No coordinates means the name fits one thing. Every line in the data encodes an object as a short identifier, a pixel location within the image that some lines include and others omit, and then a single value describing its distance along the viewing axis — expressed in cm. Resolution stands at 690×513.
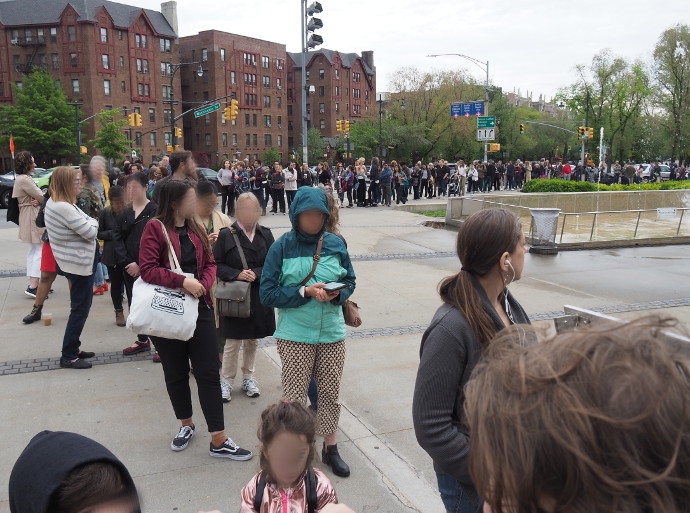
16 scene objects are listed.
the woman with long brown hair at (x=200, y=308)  383
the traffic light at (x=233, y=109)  3534
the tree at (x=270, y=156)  8150
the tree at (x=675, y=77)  5556
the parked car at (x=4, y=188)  2470
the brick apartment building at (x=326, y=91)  9531
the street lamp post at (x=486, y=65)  3603
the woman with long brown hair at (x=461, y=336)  199
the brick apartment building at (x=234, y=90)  7931
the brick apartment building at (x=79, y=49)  6600
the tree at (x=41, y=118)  5900
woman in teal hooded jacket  371
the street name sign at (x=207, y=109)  3622
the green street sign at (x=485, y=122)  3196
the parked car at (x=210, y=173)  2897
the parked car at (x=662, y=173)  4331
